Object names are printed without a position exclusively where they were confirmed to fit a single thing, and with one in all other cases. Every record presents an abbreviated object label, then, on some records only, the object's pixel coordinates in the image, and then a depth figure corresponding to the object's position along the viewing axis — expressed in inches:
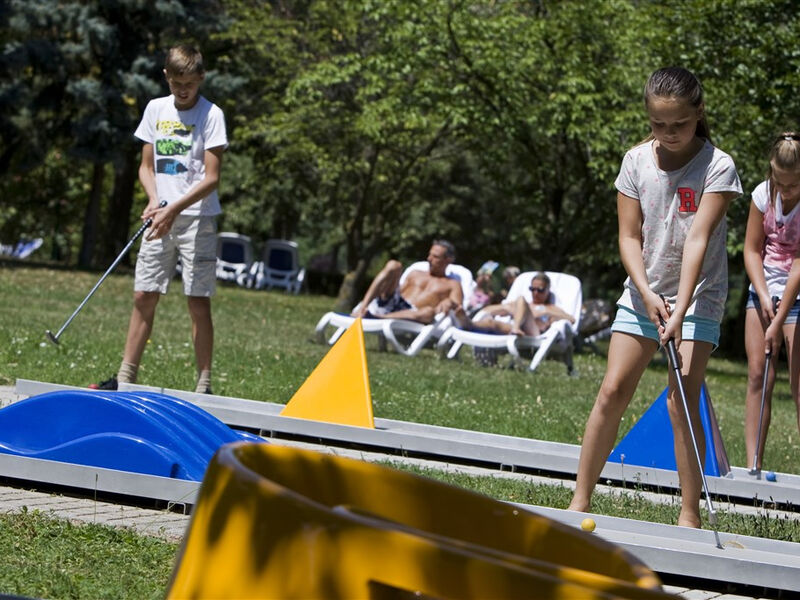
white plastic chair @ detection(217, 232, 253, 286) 2585.7
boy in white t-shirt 521.1
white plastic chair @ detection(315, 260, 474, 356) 979.0
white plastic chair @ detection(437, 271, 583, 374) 963.9
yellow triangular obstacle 509.2
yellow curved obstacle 142.5
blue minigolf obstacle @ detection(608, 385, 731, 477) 487.2
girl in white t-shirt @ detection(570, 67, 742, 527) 331.5
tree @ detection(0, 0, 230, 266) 1812.7
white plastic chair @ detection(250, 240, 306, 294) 2527.6
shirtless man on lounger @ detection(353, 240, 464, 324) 1010.1
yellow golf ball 302.5
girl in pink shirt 466.7
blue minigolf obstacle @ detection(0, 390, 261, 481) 348.6
